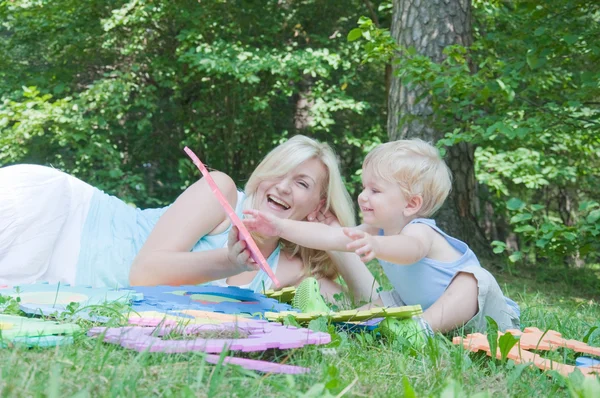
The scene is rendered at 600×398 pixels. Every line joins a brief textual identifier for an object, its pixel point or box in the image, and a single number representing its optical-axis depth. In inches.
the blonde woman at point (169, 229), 110.2
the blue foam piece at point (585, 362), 74.0
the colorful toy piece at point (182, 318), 73.5
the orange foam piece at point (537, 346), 69.9
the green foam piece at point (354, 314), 83.2
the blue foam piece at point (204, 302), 93.0
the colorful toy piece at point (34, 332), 62.4
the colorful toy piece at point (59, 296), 84.3
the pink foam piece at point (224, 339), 59.1
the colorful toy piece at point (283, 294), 111.2
